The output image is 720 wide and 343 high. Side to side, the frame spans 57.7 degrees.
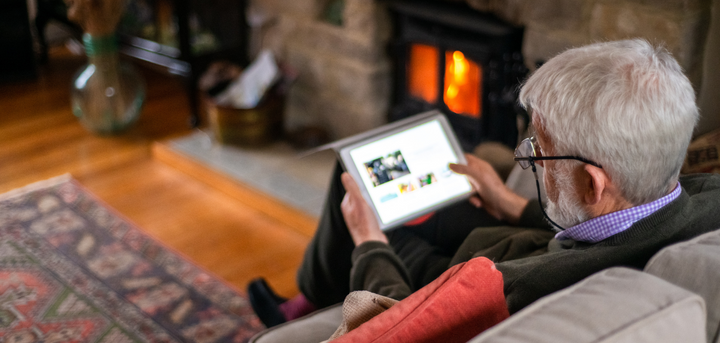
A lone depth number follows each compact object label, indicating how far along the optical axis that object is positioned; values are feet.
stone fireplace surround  5.93
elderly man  3.01
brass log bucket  8.95
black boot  5.54
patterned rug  5.97
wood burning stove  7.25
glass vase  9.28
